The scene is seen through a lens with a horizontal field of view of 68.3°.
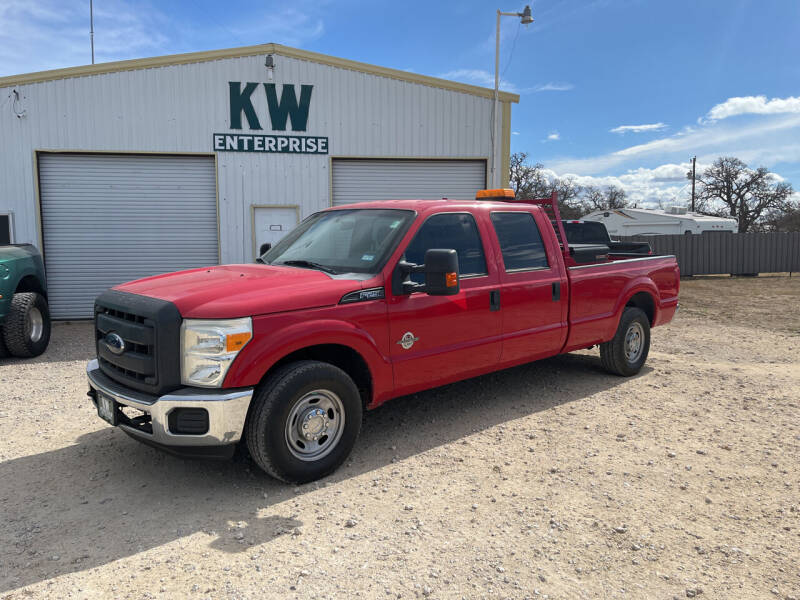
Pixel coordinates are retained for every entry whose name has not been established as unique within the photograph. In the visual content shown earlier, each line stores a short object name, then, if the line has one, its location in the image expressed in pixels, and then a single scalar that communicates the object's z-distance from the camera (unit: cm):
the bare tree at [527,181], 5238
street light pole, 1288
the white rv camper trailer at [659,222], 3291
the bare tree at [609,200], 6575
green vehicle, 752
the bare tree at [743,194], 5197
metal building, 1139
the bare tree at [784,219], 4869
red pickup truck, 343
